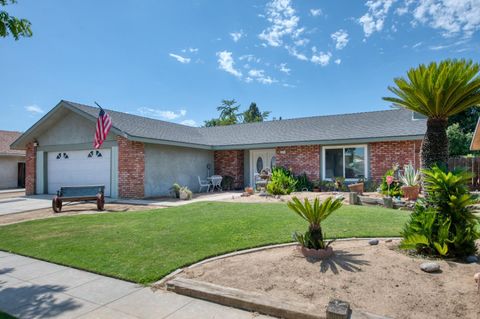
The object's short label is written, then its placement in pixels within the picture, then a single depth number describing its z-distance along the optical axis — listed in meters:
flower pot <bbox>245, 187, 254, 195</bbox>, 13.97
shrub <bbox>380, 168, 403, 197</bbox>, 11.13
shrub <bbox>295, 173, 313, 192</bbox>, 15.96
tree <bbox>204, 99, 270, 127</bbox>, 52.53
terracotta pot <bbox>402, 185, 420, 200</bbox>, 10.23
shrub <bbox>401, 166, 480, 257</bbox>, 4.40
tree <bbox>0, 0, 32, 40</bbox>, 4.97
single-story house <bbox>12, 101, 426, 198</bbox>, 14.32
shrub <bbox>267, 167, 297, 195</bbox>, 13.14
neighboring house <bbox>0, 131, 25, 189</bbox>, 23.61
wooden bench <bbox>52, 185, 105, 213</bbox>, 10.81
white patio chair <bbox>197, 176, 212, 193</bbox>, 17.84
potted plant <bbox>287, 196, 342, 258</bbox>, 4.63
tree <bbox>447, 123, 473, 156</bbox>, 24.36
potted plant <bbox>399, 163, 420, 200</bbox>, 10.25
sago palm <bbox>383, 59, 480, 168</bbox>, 5.17
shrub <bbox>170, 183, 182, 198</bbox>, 14.59
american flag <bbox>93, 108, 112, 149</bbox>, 12.68
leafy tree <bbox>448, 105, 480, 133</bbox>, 26.95
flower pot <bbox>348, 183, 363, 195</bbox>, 12.25
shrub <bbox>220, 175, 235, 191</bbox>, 18.98
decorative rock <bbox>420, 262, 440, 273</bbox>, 3.94
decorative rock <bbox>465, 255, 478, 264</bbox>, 4.26
